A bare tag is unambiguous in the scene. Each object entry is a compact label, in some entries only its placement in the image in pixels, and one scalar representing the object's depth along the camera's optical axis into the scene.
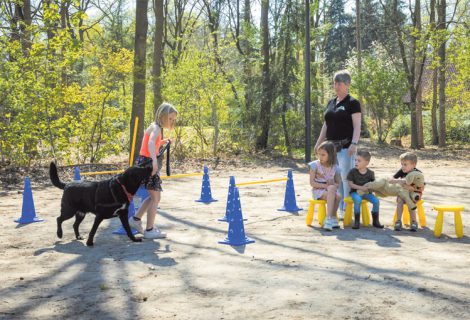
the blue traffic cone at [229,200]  6.95
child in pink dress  6.96
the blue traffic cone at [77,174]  7.94
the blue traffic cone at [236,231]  6.16
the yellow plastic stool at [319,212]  7.16
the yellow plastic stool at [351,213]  7.13
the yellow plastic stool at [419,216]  7.04
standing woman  7.09
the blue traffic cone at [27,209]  7.73
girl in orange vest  6.21
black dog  5.95
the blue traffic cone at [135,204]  6.86
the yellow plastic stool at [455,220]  6.40
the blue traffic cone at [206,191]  9.56
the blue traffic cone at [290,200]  8.47
